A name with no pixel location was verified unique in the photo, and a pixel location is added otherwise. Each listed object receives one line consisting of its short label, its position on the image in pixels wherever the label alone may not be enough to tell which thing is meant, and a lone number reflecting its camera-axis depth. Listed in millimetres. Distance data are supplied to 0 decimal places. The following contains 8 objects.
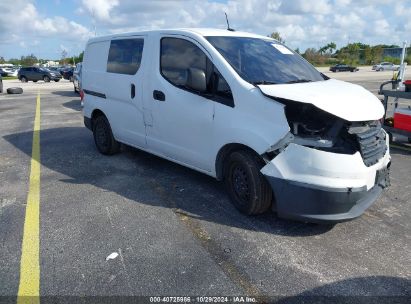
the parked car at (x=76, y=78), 17041
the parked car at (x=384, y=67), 54219
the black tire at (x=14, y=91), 21344
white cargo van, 3285
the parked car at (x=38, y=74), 35000
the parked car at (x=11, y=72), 53012
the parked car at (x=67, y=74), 34194
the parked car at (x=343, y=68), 56000
